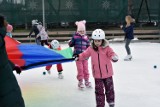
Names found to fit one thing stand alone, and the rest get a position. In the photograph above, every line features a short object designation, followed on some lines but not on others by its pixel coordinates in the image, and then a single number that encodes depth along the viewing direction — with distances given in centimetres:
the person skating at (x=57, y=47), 753
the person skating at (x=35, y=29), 1382
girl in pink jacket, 519
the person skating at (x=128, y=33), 1094
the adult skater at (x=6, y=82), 308
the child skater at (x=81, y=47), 682
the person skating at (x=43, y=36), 1348
